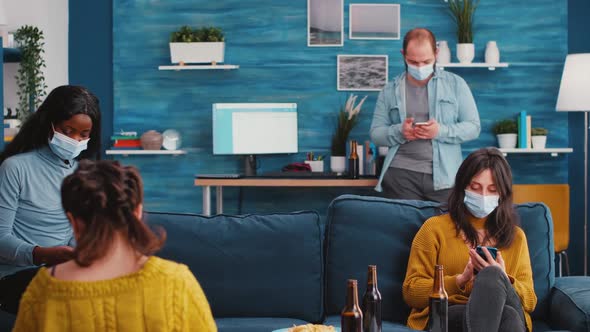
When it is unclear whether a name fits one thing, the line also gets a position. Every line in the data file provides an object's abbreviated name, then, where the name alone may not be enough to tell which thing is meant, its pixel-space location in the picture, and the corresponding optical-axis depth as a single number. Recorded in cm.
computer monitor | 610
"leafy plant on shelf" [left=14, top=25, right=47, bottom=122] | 559
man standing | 451
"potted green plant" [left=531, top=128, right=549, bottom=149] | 596
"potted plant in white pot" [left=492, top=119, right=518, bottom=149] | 596
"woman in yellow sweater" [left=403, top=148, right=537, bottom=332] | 297
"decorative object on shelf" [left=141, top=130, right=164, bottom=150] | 617
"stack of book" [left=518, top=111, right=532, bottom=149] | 593
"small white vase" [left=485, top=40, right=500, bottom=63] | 603
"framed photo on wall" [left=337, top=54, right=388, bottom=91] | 622
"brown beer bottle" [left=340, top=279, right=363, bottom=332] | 233
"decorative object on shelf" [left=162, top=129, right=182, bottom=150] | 623
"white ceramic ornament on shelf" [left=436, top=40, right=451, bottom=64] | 601
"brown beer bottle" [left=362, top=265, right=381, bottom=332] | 251
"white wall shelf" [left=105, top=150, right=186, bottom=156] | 614
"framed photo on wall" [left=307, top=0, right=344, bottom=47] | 625
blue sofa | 308
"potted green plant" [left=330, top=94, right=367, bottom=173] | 610
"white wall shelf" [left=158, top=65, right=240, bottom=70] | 609
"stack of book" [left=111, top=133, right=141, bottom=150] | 623
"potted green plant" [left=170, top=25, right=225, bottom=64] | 609
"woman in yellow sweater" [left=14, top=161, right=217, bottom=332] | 180
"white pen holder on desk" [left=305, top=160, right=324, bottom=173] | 612
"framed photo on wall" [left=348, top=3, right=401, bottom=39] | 621
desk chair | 562
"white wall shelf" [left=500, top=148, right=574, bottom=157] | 589
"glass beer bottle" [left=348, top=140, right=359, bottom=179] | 570
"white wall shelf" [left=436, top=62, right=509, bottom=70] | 594
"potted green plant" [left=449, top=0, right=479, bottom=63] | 600
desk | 556
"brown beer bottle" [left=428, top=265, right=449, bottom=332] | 250
